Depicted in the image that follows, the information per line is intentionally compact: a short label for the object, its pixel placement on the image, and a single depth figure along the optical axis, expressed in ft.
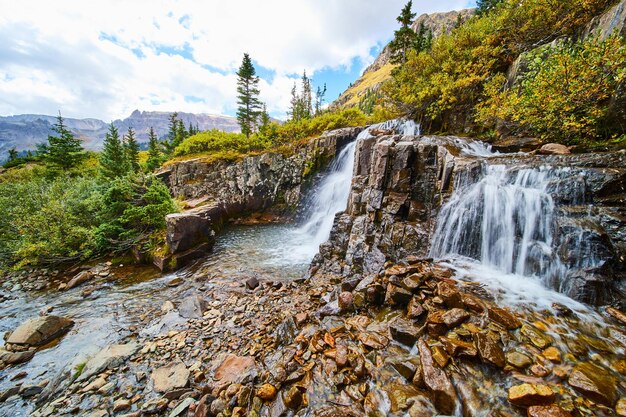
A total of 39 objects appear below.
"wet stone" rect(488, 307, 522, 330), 14.22
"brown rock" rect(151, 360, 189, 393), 17.72
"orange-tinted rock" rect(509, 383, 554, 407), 9.80
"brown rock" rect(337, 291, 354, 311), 20.77
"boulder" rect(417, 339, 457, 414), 10.69
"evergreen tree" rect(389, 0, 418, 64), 91.35
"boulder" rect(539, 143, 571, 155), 31.58
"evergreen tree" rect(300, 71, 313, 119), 220.60
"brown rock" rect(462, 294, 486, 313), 15.47
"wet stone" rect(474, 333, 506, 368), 11.79
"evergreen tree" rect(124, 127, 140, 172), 118.52
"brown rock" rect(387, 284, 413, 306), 18.28
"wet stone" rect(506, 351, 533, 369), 11.68
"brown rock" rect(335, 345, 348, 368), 14.16
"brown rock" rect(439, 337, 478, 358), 12.37
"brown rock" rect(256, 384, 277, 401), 13.46
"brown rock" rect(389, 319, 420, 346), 14.89
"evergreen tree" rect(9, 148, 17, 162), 156.01
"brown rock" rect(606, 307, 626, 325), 15.24
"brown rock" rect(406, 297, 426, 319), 16.34
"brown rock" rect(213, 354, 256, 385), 17.07
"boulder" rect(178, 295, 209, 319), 27.43
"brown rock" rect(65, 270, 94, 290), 37.01
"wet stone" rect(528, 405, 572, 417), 9.04
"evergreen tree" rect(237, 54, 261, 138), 114.45
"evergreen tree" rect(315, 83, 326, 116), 262.84
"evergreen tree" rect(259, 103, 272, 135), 111.55
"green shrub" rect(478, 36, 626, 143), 27.14
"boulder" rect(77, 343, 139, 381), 19.71
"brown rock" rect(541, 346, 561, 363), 11.89
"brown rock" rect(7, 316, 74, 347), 23.85
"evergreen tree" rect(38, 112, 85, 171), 96.07
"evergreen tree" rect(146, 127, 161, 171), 116.88
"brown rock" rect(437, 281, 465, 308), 16.01
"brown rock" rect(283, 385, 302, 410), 12.57
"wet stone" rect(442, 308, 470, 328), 14.52
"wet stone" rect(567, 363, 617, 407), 9.96
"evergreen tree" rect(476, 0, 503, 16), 130.40
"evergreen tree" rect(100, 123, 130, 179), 87.56
